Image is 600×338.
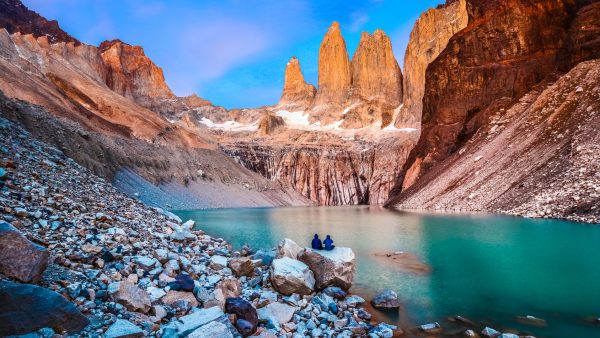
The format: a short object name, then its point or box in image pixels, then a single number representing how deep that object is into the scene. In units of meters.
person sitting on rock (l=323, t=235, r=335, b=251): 14.00
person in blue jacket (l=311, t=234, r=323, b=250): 14.33
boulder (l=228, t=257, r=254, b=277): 12.73
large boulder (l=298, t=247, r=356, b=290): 12.42
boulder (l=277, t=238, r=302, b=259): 13.96
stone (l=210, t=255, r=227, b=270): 12.80
